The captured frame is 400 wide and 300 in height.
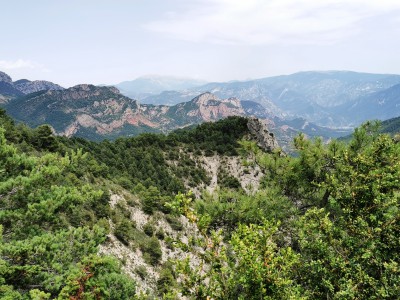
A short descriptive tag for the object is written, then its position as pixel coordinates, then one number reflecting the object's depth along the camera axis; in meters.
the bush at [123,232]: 41.13
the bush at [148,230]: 49.09
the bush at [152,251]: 42.30
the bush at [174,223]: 54.59
